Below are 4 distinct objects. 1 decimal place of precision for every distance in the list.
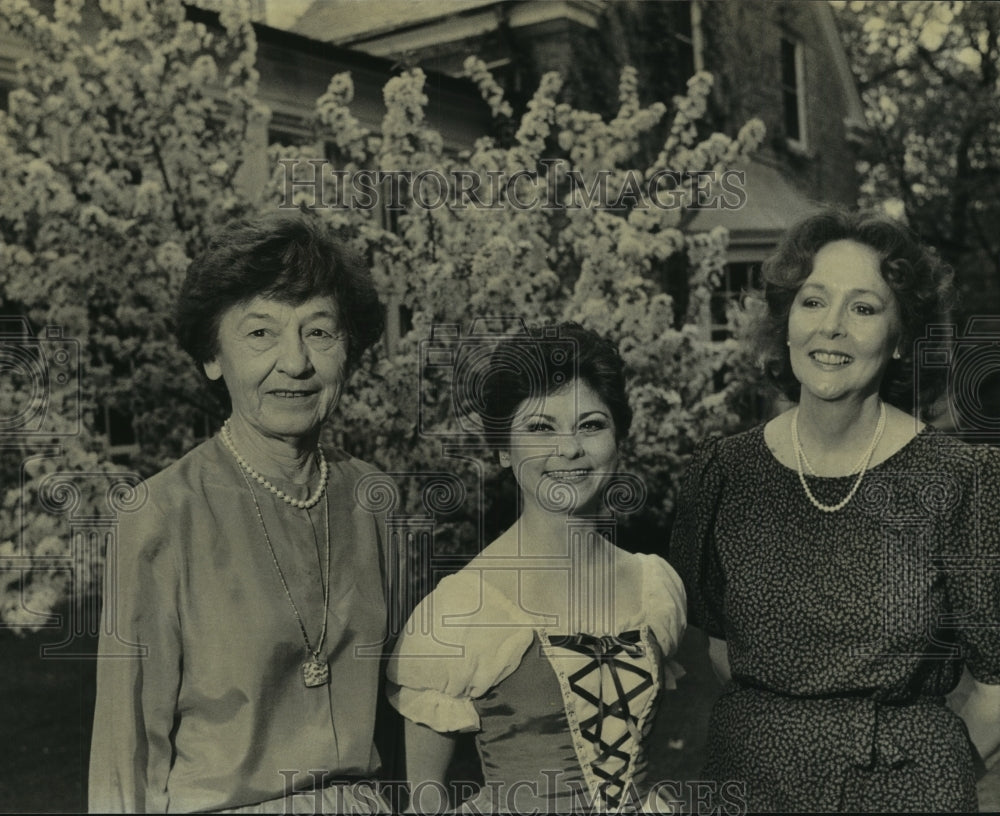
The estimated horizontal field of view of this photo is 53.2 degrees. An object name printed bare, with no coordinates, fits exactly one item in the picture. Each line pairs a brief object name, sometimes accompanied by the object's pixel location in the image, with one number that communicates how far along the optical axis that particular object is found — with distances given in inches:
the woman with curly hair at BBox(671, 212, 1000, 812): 83.0
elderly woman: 76.8
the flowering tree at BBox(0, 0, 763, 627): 119.3
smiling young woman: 82.2
